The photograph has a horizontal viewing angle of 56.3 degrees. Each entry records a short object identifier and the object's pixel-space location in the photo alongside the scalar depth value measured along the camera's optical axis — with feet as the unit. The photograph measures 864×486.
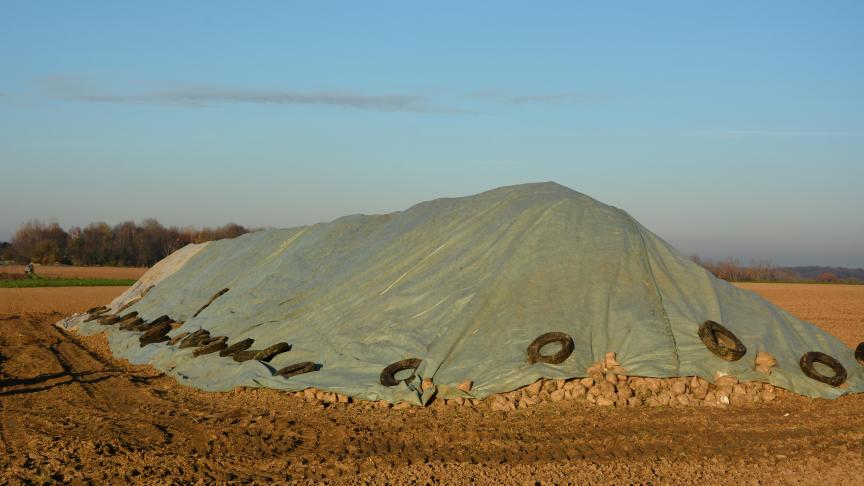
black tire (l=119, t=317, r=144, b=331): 61.77
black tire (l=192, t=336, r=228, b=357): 44.83
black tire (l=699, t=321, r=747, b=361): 35.19
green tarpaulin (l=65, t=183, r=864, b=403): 35.70
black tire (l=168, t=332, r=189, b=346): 50.64
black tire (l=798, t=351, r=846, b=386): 35.96
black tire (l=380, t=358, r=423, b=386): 35.19
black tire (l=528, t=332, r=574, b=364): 34.96
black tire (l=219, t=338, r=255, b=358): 43.42
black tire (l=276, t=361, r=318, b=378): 38.06
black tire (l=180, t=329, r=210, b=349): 47.73
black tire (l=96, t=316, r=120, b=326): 65.92
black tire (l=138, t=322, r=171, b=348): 52.80
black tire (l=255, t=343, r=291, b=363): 41.24
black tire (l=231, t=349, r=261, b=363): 41.49
